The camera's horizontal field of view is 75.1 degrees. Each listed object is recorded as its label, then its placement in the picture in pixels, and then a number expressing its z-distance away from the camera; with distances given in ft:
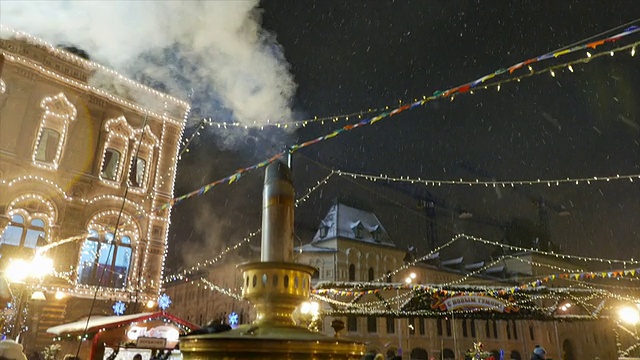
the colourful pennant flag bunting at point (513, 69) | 23.29
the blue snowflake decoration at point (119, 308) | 58.70
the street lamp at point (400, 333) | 117.44
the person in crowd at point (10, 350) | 13.80
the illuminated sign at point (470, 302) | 65.16
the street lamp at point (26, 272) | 38.85
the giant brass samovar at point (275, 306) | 8.61
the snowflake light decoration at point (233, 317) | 71.84
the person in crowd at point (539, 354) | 34.68
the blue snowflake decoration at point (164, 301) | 62.54
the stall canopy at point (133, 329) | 38.70
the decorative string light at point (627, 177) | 36.98
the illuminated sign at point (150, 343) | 35.81
